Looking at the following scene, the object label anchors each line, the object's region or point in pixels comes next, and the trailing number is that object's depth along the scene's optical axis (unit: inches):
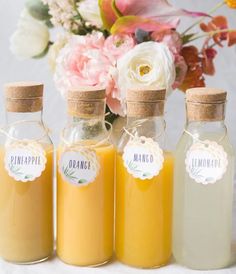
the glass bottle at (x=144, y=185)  43.0
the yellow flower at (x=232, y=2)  45.0
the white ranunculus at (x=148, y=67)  45.2
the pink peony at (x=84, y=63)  46.6
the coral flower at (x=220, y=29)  49.2
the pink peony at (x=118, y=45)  46.6
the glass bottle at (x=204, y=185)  42.8
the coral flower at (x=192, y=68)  48.5
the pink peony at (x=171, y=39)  46.6
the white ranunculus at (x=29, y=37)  50.1
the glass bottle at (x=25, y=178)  43.4
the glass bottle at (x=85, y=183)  43.0
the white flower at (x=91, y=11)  47.4
